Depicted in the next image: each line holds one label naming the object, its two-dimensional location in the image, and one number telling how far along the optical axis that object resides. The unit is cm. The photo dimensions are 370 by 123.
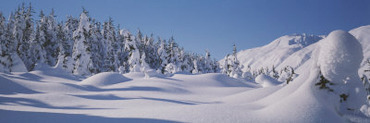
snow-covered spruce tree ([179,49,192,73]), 4418
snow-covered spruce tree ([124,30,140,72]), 2302
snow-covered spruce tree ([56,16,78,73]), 2731
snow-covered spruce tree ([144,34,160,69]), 4681
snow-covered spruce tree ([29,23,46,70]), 3261
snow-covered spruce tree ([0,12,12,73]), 2162
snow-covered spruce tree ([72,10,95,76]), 2548
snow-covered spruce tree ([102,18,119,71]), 3701
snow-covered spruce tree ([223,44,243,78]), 3806
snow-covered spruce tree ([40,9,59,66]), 3691
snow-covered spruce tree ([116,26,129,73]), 4050
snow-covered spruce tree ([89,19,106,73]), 3525
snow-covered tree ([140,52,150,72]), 2367
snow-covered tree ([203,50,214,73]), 4942
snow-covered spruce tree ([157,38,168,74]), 3725
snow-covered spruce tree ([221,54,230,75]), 4129
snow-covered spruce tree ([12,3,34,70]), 3109
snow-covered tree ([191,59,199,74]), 4702
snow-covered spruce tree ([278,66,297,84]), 3962
